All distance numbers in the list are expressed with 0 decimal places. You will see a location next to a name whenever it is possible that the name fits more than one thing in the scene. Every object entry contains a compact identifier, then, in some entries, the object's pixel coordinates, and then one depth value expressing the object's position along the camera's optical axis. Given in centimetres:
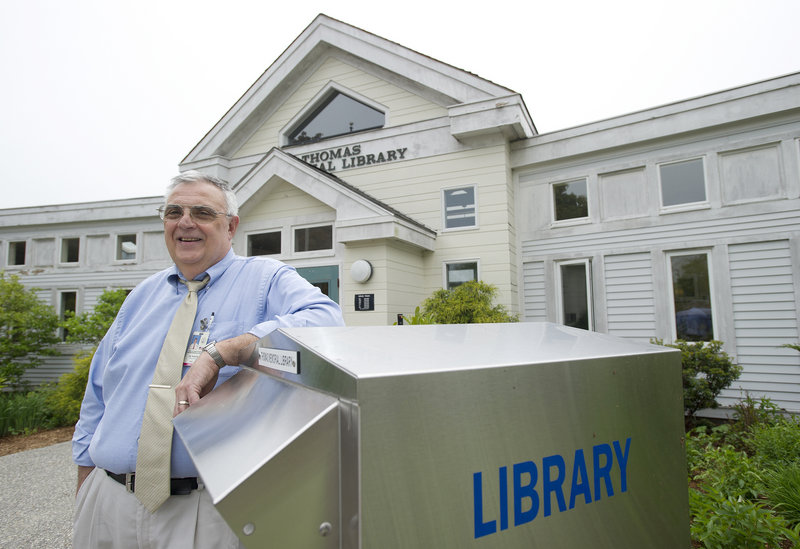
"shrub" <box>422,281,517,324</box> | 764
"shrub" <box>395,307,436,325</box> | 691
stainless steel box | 77
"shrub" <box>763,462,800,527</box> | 300
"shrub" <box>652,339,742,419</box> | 607
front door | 891
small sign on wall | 825
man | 135
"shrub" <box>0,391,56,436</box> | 886
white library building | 712
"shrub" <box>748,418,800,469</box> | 399
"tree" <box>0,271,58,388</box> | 1160
